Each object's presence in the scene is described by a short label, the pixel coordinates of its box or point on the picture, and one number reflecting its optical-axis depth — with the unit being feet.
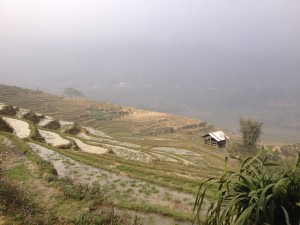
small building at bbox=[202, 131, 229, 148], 203.10
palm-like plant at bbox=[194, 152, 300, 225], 18.11
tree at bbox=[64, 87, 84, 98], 606.14
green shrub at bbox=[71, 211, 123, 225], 34.00
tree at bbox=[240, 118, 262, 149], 181.64
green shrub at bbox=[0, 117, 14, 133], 96.10
